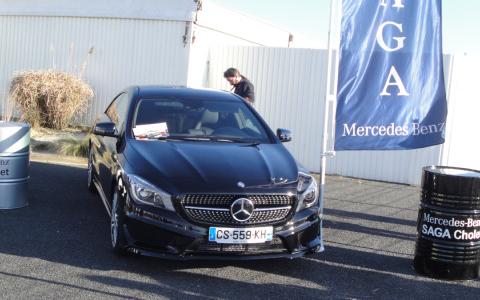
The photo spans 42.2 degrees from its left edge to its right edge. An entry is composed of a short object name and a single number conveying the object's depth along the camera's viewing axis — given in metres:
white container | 7.02
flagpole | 6.21
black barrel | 5.39
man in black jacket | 9.16
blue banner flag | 6.27
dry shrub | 12.78
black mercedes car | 5.08
